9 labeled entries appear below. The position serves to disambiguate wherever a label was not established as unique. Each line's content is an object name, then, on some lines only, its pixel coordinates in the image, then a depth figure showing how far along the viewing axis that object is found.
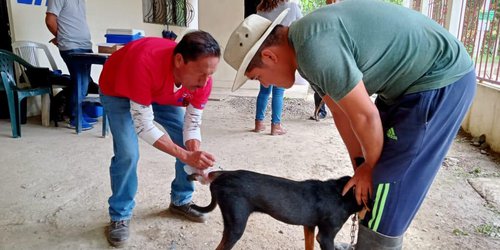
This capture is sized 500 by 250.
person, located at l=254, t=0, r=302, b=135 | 4.16
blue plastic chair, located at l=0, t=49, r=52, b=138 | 4.05
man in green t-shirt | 1.28
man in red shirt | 1.85
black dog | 1.75
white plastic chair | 4.70
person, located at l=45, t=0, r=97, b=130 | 4.29
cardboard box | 4.21
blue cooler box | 4.44
